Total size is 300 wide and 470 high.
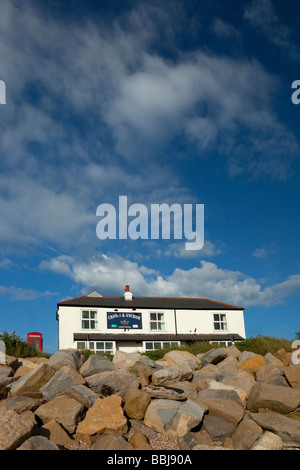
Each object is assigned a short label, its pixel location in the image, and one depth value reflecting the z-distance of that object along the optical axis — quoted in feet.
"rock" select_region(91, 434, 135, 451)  30.14
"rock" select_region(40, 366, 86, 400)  39.32
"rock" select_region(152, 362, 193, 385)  45.24
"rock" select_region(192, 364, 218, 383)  48.99
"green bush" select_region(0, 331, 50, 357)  65.41
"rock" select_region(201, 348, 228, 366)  58.90
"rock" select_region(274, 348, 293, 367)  56.18
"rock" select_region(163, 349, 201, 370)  55.29
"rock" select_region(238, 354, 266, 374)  52.61
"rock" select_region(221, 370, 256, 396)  44.32
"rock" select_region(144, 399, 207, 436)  34.37
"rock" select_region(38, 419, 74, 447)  31.53
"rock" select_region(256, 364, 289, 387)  46.55
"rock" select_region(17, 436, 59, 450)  26.68
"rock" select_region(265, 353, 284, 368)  54.19
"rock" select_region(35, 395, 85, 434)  33.58
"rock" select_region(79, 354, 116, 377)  47.26
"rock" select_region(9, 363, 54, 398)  40.55
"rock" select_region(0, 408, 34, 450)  27.30
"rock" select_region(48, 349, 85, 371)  47.83
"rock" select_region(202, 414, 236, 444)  34.14
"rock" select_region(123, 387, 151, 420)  37.06
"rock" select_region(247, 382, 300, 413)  39.06
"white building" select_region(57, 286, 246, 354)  116.37
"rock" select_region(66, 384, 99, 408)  37.33
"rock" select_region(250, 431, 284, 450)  31.41
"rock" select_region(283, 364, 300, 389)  46.27
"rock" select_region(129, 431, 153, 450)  31.55
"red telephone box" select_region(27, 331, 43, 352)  116.21
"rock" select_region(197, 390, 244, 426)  36.22
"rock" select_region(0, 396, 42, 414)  35.83
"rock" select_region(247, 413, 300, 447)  33.65
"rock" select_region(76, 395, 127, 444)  32.96
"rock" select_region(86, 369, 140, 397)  41.04
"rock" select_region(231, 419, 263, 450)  32.30
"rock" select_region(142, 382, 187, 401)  38.34
